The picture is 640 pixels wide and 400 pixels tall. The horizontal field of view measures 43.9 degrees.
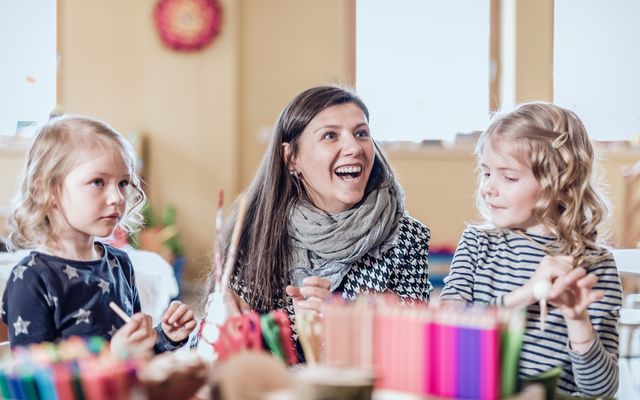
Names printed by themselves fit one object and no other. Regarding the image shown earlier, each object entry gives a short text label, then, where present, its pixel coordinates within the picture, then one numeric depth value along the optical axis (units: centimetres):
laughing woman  182
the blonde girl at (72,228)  145
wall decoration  590
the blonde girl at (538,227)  142
